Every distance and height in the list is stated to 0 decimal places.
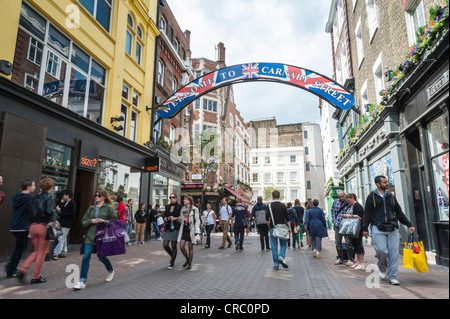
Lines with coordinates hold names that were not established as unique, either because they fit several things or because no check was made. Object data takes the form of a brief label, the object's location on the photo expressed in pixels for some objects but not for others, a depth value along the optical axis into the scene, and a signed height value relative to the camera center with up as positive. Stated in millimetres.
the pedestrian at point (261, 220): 10266 -251
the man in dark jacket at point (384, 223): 5117 -187
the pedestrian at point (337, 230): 7296 -459
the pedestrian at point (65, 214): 7625 -14
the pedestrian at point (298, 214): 11215 -49
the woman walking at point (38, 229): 4949 -263
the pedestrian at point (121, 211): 10688 +86
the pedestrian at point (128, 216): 11503 -107
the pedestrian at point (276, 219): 6644 -148
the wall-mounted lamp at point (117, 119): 11684 +3836
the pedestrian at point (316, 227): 8570 -426
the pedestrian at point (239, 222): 10476 -334
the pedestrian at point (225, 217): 11195 -158
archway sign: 11875 +5850
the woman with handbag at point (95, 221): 4879 -130
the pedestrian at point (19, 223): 5309 -176
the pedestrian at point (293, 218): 11312 -204
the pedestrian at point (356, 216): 6750 -82
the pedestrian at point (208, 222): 11422 -355
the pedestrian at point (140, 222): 12203 -368
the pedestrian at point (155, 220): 13883 -325
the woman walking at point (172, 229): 6691 -367
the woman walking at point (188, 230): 6688 -391
